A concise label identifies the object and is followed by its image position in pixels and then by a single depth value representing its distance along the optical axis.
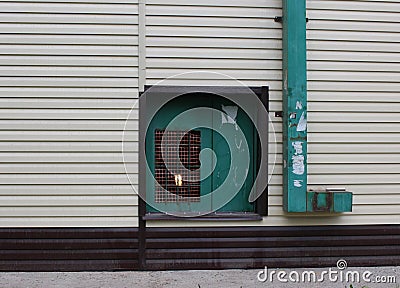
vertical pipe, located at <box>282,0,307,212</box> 6.16
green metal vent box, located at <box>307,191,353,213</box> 6.15
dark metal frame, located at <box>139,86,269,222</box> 6.23
